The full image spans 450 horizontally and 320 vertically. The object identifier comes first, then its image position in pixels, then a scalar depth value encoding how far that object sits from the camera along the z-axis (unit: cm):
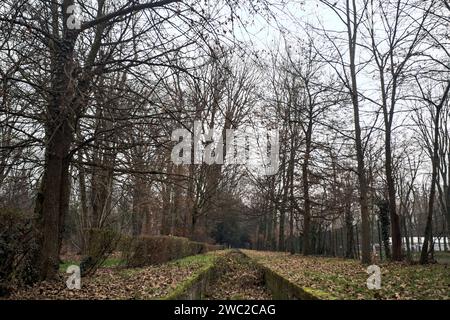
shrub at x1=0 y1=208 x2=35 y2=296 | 624
